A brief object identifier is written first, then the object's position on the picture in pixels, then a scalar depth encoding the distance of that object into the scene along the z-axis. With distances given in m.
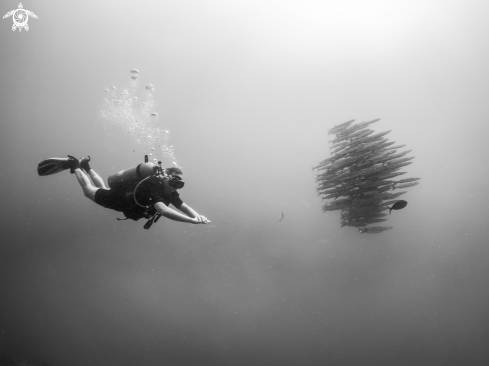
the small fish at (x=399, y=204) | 4.96
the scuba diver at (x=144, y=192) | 4.10
